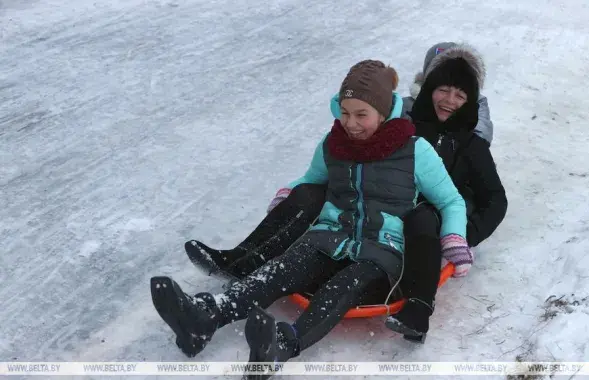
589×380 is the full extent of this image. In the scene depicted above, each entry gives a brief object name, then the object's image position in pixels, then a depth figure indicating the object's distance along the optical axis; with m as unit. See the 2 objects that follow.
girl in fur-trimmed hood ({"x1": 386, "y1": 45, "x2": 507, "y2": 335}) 5.50
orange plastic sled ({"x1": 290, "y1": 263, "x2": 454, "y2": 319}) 5.33
